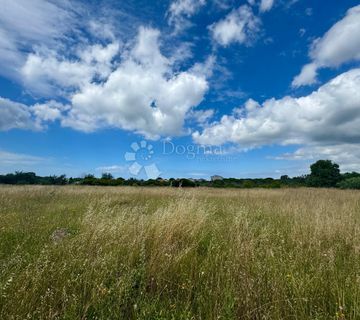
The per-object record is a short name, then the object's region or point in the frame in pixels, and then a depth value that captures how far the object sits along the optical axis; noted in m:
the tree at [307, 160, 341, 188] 43.31
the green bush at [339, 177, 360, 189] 24.90
